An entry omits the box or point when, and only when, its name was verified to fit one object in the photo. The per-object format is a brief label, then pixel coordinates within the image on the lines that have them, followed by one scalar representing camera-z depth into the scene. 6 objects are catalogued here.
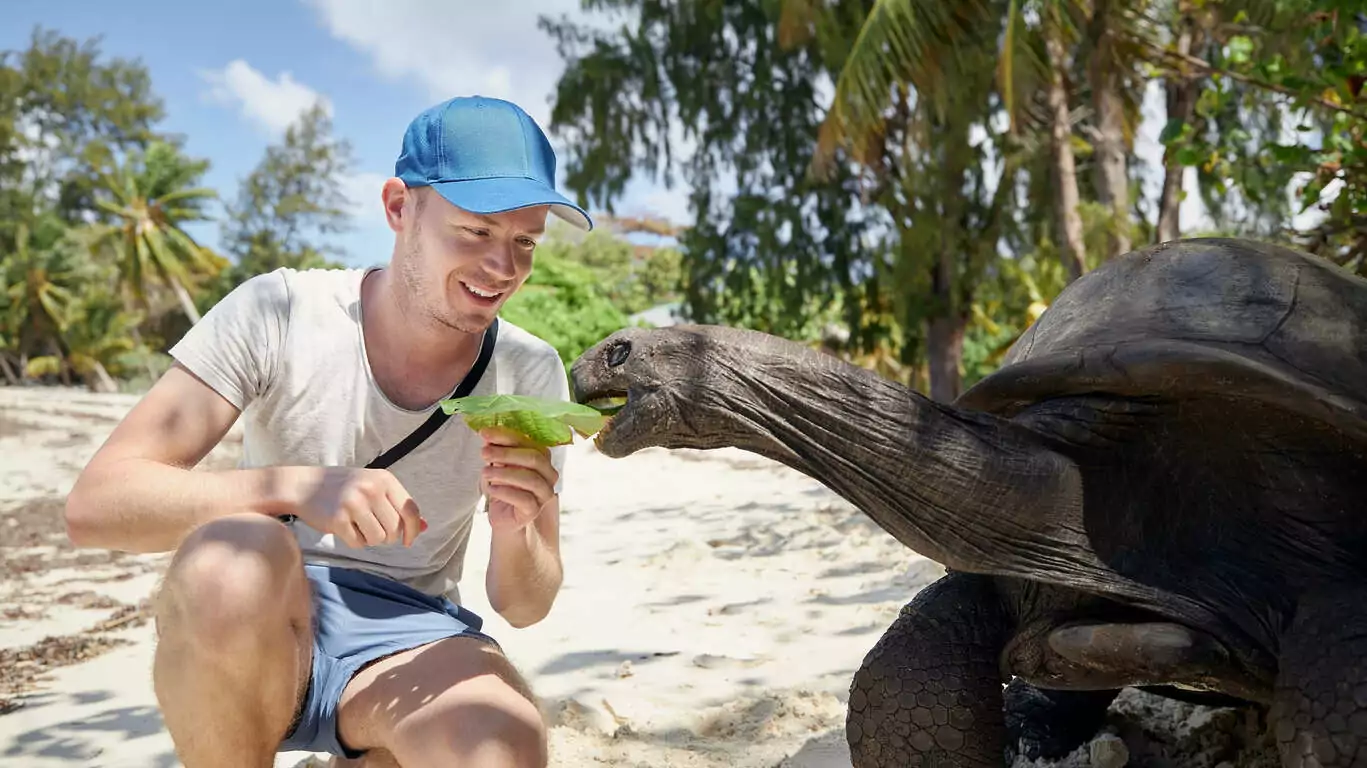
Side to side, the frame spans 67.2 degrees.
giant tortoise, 1.50
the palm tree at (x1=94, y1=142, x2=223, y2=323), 32.94
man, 1.48
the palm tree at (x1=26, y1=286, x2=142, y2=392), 32.69
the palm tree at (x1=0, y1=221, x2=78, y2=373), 32.72
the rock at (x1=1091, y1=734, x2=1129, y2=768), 1.92
